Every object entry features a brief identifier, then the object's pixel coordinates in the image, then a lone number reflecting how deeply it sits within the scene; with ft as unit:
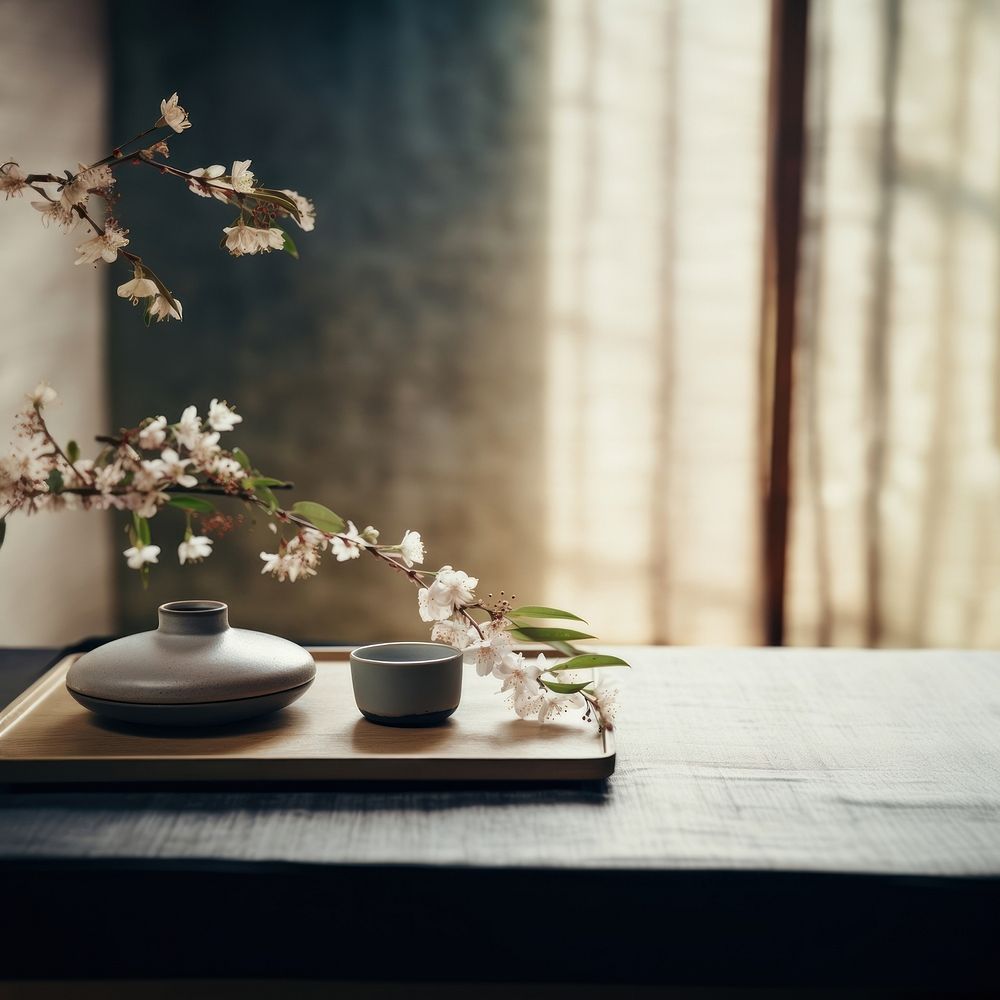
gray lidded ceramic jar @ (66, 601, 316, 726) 3.21
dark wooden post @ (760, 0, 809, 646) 8.45
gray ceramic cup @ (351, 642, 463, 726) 3.33
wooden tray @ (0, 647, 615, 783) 3.07
